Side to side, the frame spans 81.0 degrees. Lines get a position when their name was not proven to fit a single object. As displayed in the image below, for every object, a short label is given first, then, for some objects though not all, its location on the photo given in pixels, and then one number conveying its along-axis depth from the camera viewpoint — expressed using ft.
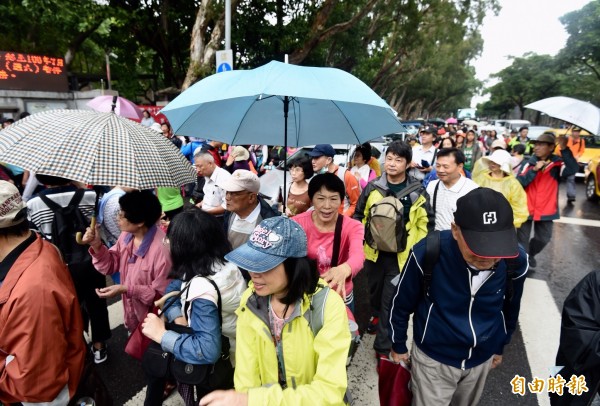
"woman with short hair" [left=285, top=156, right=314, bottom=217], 13.03
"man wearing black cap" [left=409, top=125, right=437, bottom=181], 21.22
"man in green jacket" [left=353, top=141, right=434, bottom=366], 10.65
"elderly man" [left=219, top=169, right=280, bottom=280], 9.35
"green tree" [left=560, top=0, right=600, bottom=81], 79.15
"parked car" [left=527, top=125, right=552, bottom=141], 53.75
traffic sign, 24.23
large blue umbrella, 7.89
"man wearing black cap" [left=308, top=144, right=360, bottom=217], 14.38
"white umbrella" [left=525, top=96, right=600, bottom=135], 15.55
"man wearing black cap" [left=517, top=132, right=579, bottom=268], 15.66
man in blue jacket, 5.33
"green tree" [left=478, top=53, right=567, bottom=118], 115.47
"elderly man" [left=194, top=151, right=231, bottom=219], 13.76
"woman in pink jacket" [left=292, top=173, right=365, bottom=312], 8.59
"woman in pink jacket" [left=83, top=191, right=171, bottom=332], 7.80
